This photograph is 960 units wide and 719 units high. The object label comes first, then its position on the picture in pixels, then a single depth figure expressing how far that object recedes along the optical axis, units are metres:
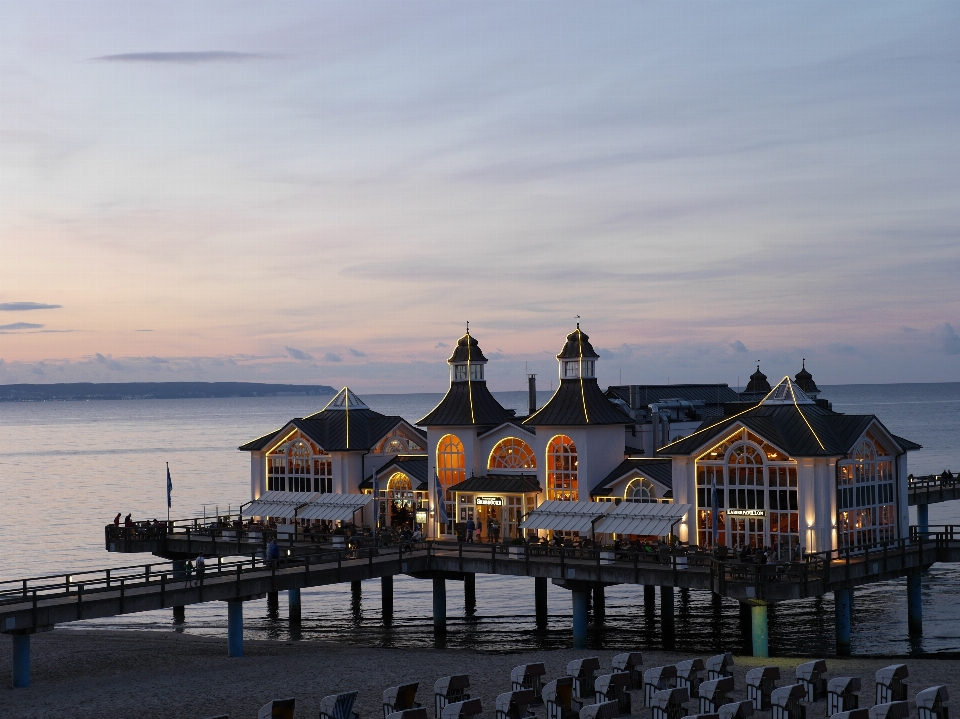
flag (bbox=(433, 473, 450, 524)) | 60.56
